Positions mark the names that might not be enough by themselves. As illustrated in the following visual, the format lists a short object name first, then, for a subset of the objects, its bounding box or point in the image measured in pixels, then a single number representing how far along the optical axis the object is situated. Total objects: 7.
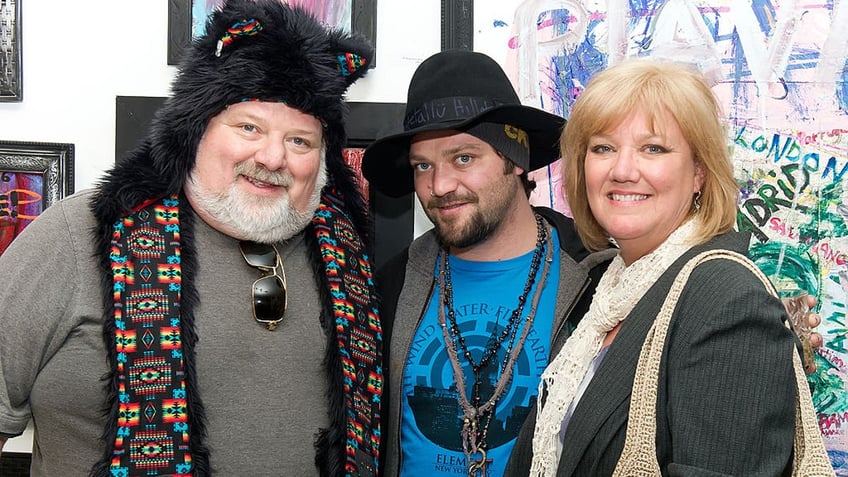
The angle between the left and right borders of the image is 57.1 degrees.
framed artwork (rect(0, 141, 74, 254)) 2.44
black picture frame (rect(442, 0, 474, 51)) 2.41
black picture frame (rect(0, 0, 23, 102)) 2.44
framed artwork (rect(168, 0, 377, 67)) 2.43
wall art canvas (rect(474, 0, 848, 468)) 2.27
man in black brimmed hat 2.00
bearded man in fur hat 1.72
